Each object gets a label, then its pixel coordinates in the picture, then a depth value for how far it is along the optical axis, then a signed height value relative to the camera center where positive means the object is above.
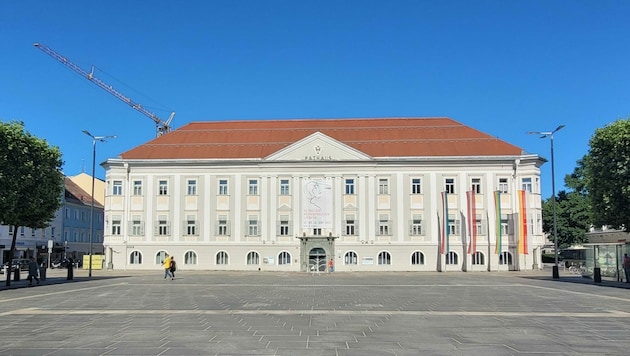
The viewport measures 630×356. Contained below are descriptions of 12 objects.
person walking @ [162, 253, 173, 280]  39.28 -2.90
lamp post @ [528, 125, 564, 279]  40.09 +2.83
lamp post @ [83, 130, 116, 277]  46.17 +6.43
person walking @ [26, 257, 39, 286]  32.44 -2.72
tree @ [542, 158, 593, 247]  73.19 +1.08
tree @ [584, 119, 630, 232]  31.91 +3.01
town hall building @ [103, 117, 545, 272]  55.94 +1.93
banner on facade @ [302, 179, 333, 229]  57.25 +2.22
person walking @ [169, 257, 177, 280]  39.38 -3.09
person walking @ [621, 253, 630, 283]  32.28 -2.55
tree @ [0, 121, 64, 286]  29.88 +2.76
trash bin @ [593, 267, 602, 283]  34.16 -3.27
